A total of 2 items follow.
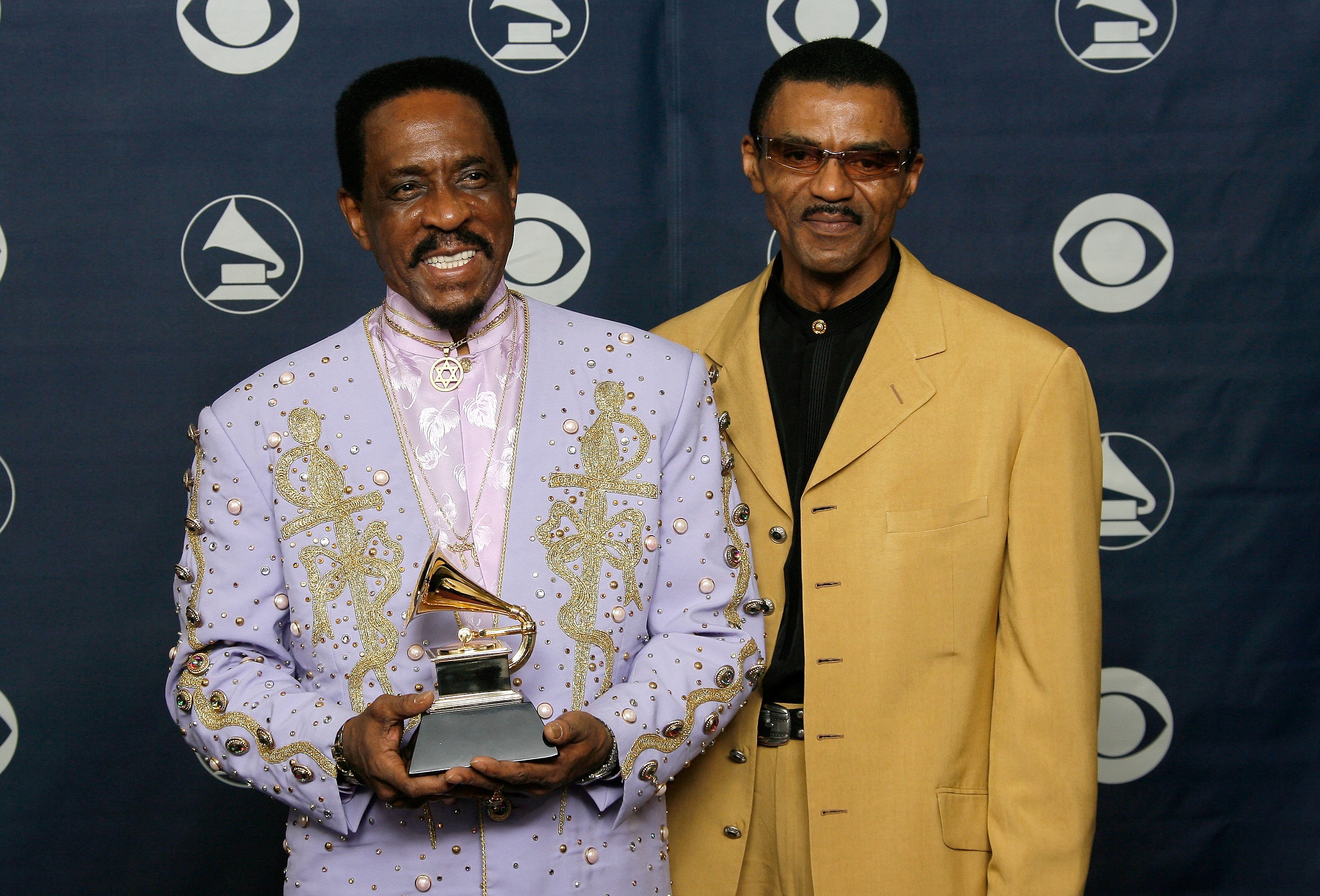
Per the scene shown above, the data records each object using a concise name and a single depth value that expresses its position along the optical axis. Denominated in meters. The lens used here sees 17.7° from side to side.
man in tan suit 4.12
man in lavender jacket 3.95
